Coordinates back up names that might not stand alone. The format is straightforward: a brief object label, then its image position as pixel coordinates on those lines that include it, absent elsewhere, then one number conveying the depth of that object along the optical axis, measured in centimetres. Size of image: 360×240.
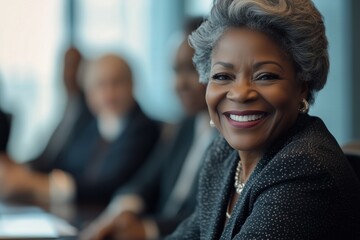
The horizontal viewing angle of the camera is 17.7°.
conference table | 373
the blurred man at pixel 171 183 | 437
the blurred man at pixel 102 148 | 585
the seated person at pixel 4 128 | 705
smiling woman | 246
